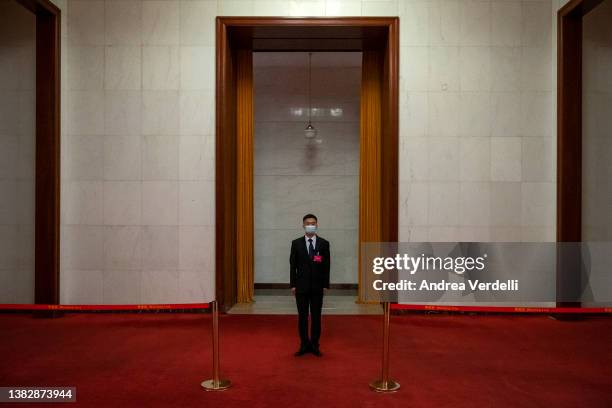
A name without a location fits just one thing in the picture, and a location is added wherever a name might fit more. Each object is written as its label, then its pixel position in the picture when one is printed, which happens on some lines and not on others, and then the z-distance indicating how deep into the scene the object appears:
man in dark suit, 6.57
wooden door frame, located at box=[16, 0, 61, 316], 8.94
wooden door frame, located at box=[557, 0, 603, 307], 8.87
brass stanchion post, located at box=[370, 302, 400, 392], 5.28
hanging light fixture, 11.81
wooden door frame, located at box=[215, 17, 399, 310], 9.16
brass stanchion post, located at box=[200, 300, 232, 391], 5.33
